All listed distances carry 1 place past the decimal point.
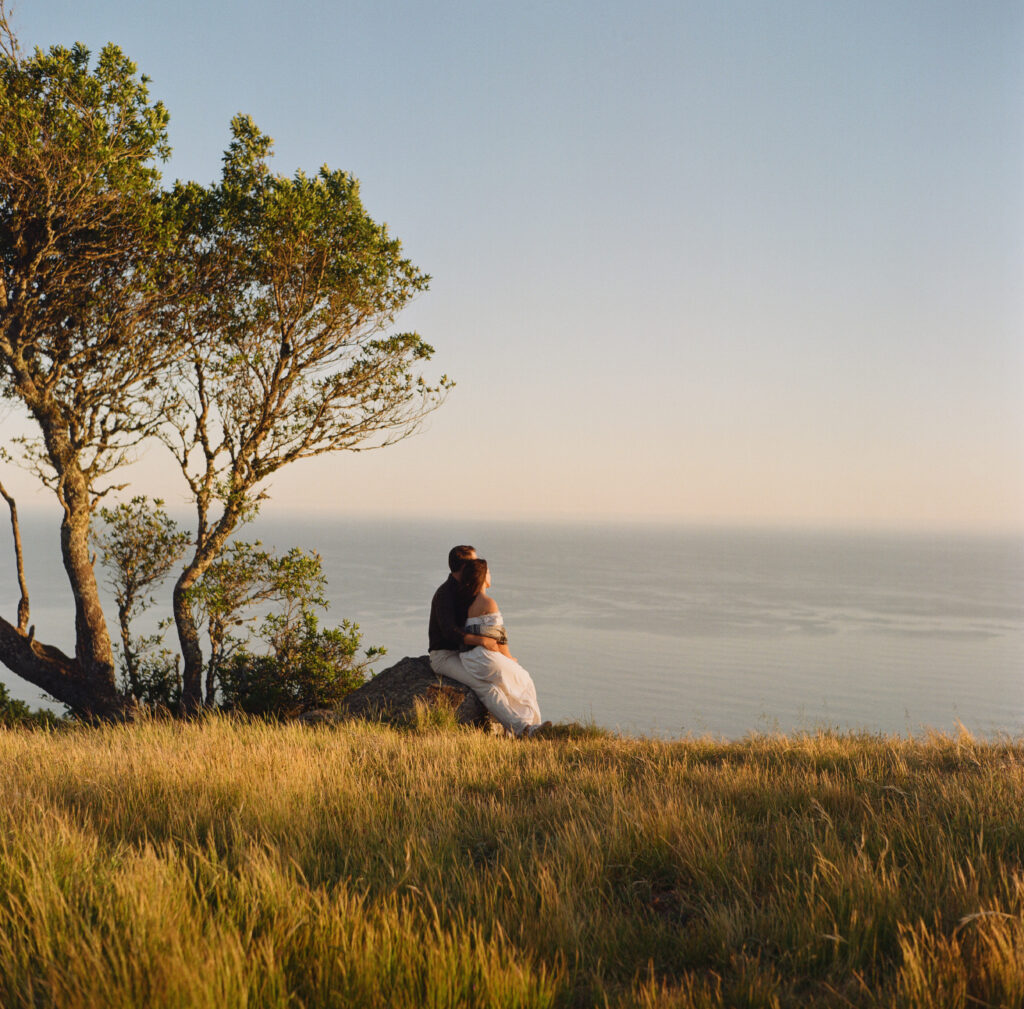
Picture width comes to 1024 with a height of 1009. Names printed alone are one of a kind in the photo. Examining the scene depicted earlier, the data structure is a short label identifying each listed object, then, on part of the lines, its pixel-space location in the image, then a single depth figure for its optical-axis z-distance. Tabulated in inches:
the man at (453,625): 468.4
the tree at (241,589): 612.1
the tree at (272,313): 590.2
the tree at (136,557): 650.2
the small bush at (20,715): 537.6
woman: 458.0
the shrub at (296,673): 604.4
